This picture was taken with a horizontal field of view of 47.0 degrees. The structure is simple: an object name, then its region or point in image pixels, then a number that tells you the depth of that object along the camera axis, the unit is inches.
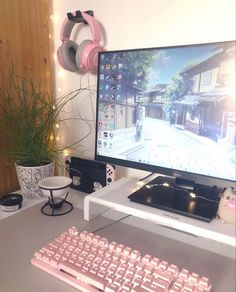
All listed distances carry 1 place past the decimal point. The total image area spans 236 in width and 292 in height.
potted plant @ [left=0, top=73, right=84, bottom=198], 39.2
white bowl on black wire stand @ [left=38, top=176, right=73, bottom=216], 35.2
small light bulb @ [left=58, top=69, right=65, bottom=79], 46.5
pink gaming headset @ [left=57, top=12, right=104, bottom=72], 38.3
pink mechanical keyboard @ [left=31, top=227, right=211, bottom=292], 22.0
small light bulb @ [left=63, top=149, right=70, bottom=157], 48.5
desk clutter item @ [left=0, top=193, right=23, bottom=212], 36.0
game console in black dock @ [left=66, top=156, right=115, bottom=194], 38.9
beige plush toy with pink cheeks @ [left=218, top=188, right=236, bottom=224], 25.8
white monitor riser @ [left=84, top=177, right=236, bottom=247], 25.0
